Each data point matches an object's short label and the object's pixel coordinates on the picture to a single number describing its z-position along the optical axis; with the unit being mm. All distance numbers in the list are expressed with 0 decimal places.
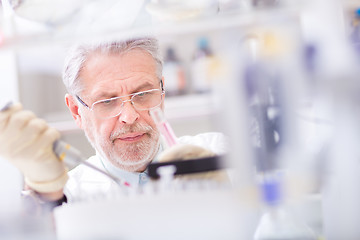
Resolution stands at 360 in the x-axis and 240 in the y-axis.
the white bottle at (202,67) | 894
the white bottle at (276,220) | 789
